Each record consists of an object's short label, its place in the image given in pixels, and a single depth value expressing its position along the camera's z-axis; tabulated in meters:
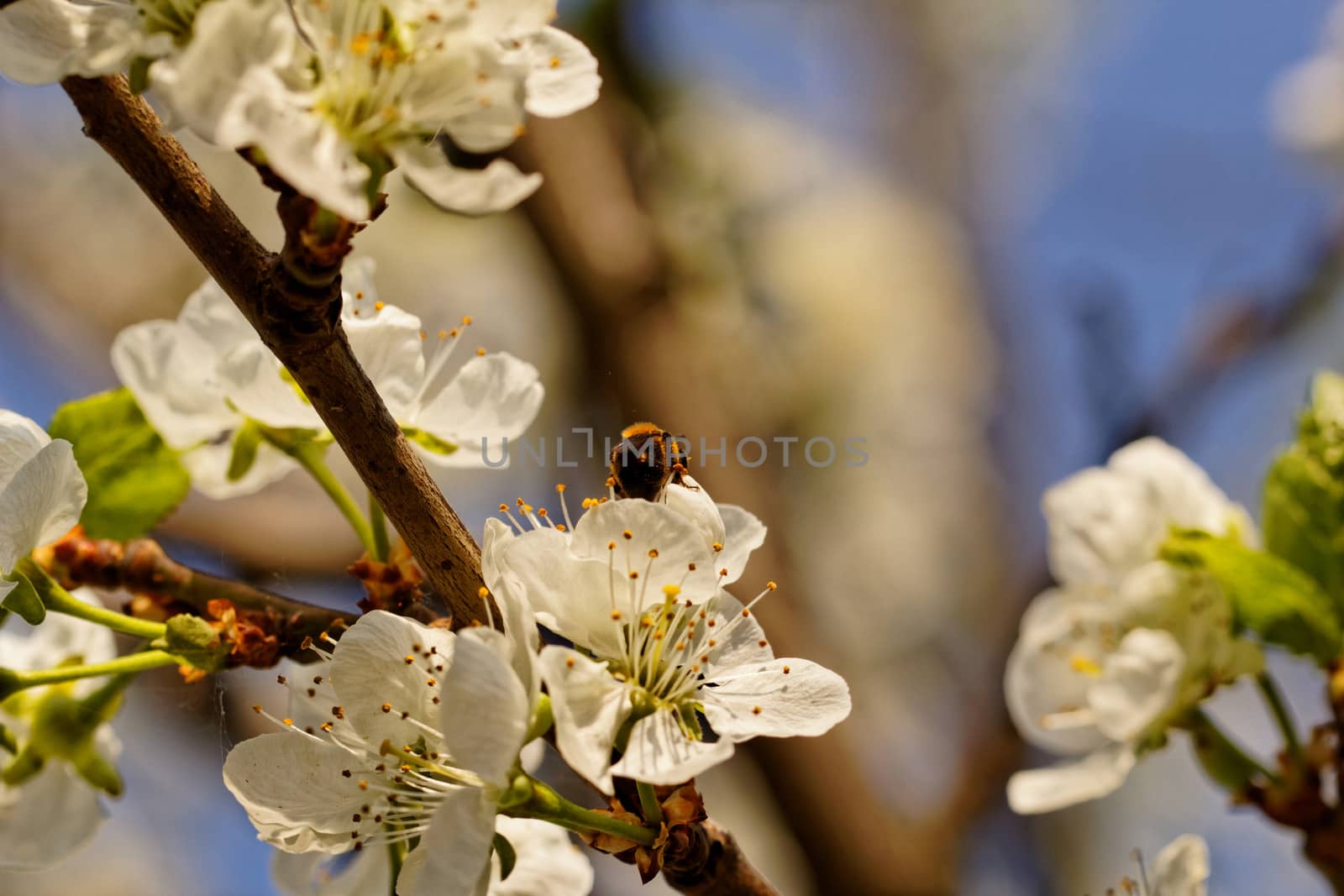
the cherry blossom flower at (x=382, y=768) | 0.30
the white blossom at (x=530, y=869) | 0.33
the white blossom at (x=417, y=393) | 0.33
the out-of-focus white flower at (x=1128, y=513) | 0.37
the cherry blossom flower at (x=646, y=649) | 0.30
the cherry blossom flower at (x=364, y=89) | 0.28
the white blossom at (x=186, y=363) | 0.34
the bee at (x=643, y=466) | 0.31
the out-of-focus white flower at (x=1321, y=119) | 2.27
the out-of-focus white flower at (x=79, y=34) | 0.29
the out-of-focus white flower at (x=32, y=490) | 0.31
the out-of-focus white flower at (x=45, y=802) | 0.34
